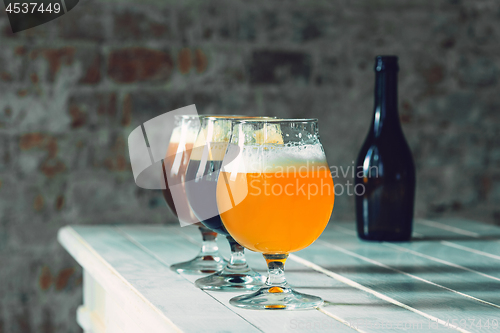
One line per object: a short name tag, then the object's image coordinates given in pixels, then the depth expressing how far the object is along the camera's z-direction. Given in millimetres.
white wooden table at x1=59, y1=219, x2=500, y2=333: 938
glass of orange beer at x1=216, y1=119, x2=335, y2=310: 962
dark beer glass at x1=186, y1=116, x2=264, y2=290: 1046
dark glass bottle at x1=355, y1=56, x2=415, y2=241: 1318
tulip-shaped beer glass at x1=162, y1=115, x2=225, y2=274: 1102
